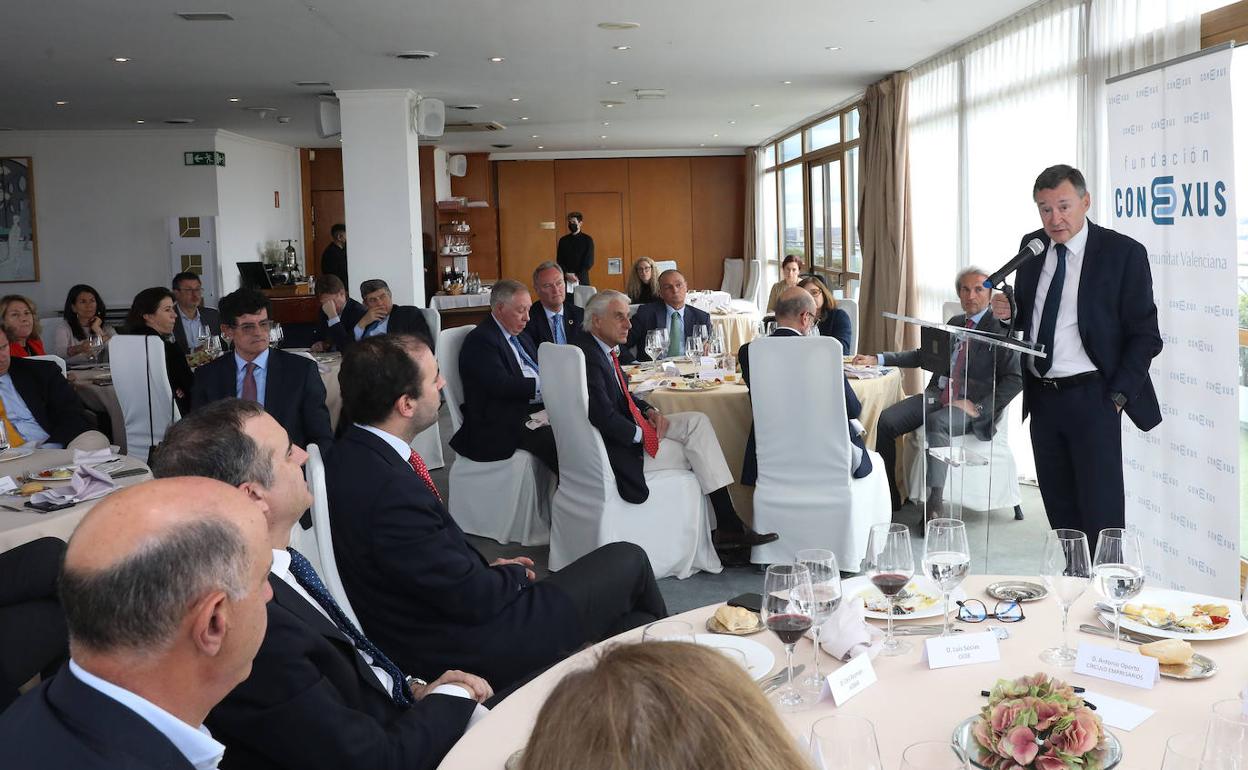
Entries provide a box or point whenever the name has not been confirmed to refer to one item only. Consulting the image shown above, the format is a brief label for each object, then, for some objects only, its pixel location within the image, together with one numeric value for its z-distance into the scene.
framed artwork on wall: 13.12
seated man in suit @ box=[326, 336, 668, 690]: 2.49
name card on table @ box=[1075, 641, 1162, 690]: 1.64
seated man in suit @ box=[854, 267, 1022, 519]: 3.70
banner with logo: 4.02
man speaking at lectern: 3.71
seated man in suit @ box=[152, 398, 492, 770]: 1.74
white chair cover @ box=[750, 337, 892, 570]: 4.58
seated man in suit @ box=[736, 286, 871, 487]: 4.77
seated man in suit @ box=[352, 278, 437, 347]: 7.34
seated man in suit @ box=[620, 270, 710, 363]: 7.31
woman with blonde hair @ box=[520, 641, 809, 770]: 0.80
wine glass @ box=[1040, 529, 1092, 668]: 1.78
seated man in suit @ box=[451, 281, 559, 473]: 5.50
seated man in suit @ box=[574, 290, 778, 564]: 4.67
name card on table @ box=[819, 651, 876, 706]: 1.62
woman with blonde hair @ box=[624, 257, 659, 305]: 9.16
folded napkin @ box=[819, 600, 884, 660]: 1.78
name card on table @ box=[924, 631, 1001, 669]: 1.75
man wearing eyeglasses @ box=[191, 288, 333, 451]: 4.70
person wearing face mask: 15.77
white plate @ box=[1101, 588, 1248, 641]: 1.79
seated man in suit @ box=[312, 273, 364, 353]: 7.74
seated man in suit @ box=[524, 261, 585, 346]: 7.05
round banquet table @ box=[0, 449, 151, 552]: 3.14
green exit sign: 13.48
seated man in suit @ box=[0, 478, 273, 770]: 1.21
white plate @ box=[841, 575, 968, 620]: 1.96
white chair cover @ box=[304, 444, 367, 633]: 2.48
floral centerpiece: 1.32
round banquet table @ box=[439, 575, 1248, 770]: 1.50
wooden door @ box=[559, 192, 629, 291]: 19.33
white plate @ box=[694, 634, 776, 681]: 1.73
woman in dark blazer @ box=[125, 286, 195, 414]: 5.98
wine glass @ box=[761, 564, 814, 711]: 1.62
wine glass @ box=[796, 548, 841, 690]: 1.67
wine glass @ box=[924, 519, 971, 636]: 1.80
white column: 9.76
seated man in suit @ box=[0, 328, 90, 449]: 4.81
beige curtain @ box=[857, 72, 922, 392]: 9.39
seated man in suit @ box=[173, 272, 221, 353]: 7.54
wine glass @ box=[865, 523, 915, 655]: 1.81
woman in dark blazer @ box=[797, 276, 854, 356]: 6.71
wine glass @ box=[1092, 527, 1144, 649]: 1.76
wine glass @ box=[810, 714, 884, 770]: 1.13
